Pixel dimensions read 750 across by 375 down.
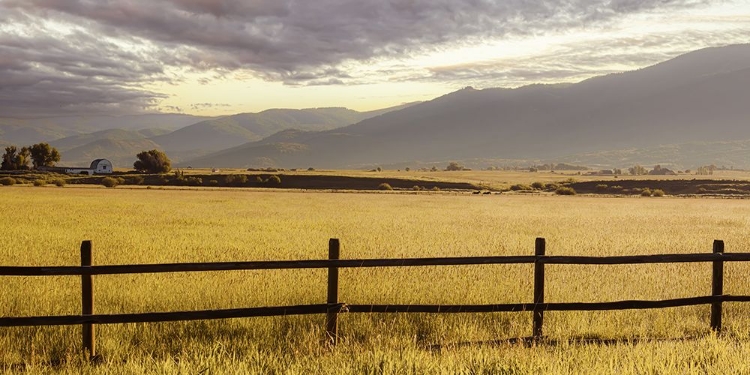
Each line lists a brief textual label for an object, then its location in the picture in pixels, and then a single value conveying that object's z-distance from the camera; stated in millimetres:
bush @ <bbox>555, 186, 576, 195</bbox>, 92638
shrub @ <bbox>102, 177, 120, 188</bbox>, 96875
